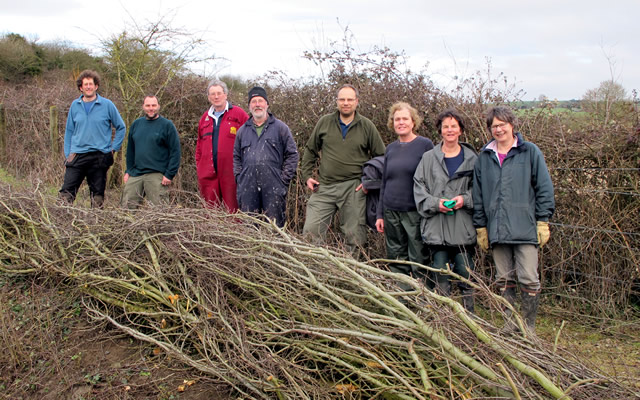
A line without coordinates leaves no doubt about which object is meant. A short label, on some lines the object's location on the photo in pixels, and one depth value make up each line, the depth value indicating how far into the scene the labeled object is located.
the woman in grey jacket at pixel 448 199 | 4.30
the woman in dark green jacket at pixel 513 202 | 4.05
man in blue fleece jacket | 6.45
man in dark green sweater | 6.20
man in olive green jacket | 5.11
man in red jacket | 5.93
